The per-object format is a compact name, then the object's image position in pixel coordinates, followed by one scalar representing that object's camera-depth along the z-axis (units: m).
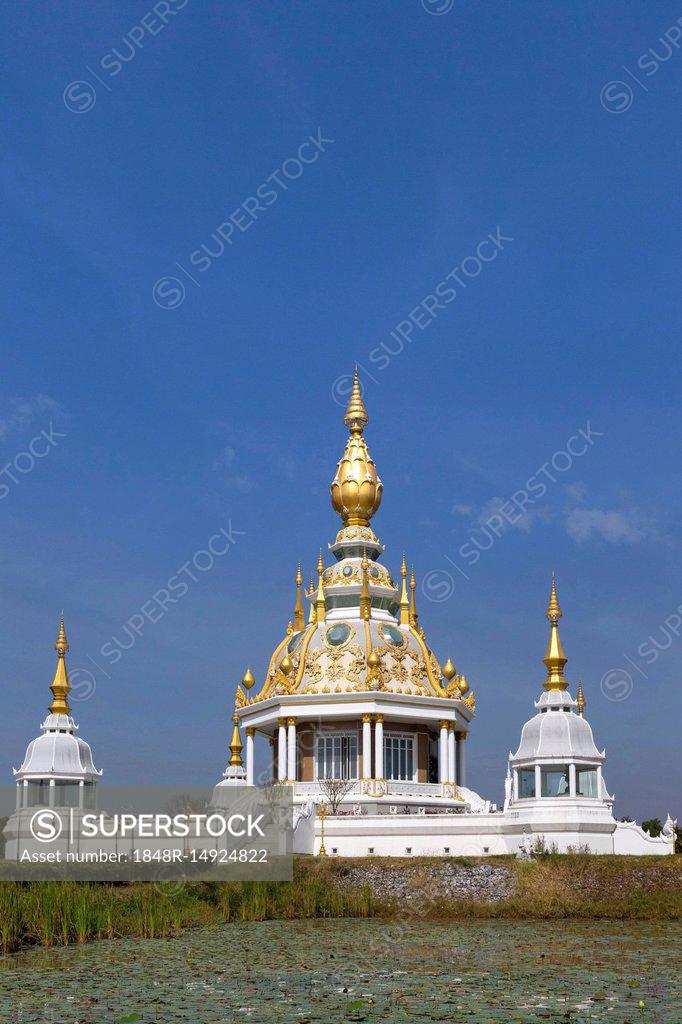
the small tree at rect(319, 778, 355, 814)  52.75
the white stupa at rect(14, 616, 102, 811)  50.91
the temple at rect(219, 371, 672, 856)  47.53
